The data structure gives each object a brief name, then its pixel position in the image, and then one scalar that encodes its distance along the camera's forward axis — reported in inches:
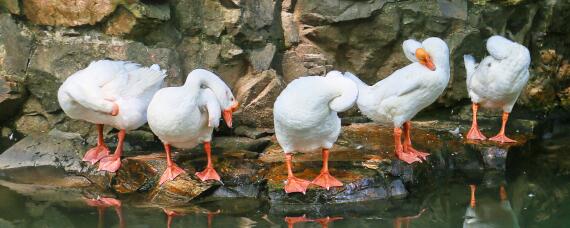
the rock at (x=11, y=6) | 596.7
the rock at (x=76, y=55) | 596.1
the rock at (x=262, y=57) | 613.6
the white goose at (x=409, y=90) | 505.4
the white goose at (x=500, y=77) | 571.2
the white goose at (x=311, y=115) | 456.1
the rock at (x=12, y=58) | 600.7
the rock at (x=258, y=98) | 606.2
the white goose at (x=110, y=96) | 517.0
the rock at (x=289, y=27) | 633.6
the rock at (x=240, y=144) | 567.5
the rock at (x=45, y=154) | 554.9
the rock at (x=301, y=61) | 637.3
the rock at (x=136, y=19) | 582.6
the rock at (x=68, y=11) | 586.9
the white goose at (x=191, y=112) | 484.1
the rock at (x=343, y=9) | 624.4
